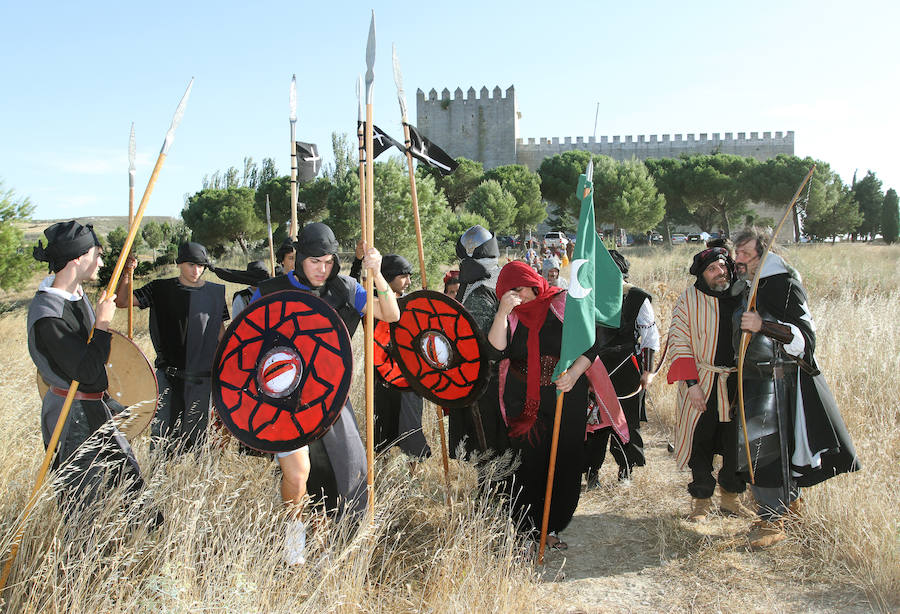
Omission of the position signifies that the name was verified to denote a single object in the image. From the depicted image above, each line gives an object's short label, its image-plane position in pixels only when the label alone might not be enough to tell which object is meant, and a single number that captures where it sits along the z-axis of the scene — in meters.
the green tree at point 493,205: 38.84
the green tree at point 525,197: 45.06
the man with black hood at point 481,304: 4.21
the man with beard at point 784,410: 3.58
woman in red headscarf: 3.66
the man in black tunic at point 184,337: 4.17
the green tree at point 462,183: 48.53
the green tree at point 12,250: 11.51
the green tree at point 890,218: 37.12
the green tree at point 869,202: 39.66
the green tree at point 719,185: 43.03
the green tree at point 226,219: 30.02
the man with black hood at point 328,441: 2.92
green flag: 3.31
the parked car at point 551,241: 23.65
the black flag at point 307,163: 4.96
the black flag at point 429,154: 4.09
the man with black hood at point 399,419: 4.53
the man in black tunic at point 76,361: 2.54
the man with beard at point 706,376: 3.98
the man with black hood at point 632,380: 4.54
